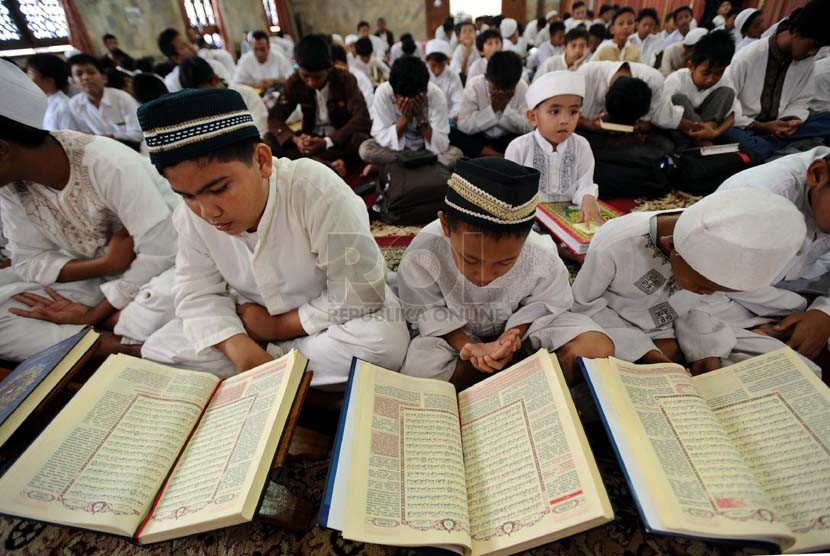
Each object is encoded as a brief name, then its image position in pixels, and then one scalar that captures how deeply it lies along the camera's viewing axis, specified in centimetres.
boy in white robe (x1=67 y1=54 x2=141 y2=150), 329
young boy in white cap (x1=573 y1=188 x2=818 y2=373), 91
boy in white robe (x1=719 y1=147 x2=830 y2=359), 123
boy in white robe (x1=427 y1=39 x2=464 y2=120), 444
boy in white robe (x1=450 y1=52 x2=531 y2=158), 329
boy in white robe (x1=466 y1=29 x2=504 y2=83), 525
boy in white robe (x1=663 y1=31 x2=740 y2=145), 275
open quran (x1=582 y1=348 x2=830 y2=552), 63
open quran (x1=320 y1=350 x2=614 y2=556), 66
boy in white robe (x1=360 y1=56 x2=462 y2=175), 302
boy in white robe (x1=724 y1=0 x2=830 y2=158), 284
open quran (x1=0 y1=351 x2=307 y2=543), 71
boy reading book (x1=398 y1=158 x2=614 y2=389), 98
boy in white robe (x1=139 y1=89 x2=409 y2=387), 116
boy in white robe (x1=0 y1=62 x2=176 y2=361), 131
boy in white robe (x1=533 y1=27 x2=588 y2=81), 420
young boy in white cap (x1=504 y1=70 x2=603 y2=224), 204
